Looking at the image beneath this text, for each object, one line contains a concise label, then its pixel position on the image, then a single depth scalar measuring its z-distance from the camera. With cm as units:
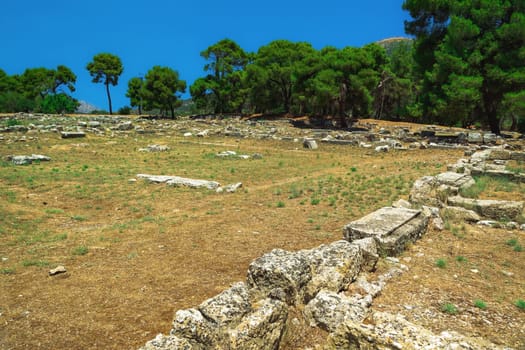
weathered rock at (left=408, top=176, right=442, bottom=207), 855
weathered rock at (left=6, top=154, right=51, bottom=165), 1587
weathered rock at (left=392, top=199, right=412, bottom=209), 800
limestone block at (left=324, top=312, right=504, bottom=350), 288
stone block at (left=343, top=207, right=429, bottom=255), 580
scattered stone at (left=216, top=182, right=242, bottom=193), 1154
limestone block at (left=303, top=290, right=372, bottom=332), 370
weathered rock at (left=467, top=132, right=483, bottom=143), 2088
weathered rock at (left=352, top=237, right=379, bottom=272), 522
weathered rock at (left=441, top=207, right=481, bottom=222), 770
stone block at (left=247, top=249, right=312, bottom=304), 414
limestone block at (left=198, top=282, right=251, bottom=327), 338
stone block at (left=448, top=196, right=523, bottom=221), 752
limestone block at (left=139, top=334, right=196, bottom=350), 297
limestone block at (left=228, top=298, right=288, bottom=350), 325
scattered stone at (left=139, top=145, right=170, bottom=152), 2086
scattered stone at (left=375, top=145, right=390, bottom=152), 2002
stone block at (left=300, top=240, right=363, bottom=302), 441
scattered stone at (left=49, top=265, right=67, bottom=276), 547
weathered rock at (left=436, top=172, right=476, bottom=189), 983
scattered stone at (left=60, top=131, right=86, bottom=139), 2364
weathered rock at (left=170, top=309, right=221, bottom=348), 316
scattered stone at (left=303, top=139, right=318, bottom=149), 2231
